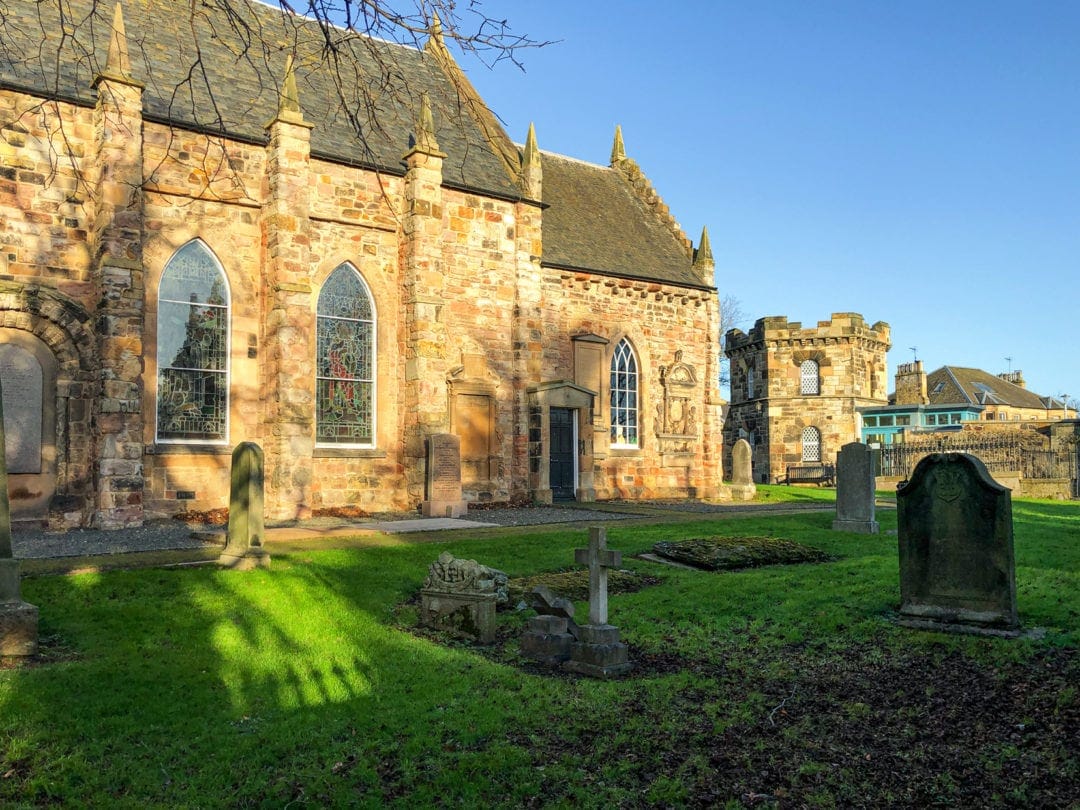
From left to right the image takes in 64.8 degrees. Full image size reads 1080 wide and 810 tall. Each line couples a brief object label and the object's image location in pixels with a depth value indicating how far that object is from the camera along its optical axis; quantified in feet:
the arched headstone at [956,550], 27.25
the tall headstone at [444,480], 62.44
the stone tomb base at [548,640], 26.16
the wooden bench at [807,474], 142.01
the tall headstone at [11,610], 23.52
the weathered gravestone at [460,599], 29.32
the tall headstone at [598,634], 24.85
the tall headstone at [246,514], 36.81
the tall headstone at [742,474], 87.35
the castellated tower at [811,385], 155.02
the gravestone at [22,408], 50.39
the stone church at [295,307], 51.72
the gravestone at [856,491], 52.90
